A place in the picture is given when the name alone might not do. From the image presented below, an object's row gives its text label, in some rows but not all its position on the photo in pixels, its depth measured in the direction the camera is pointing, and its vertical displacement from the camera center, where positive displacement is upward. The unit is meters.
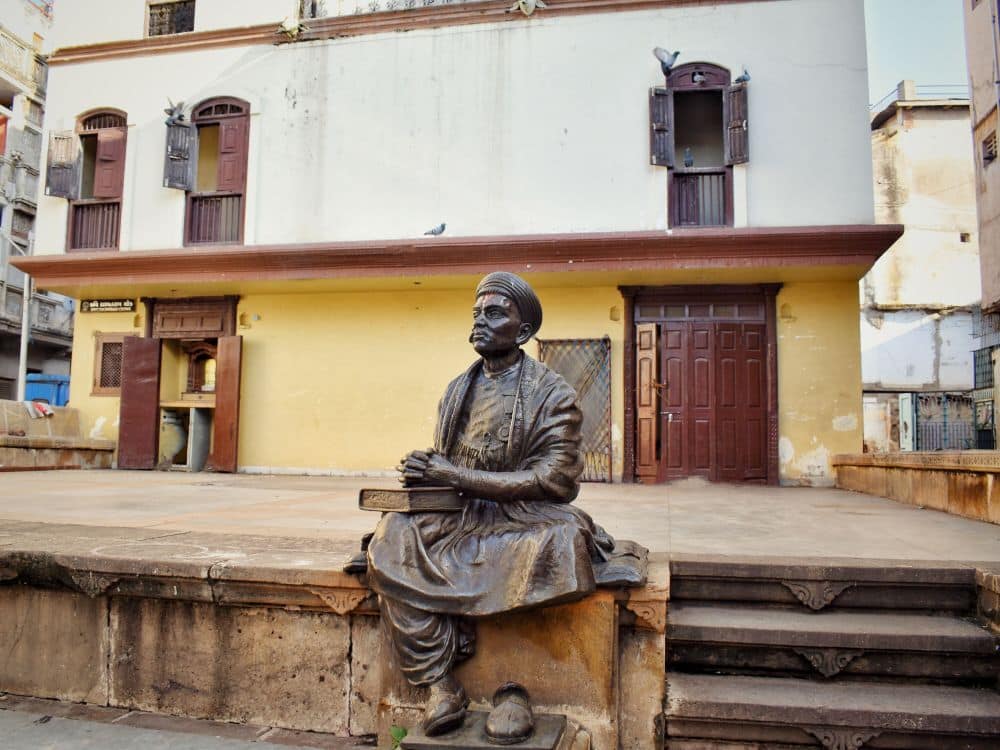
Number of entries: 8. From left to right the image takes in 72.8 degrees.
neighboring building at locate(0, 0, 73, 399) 20.69 +7.94
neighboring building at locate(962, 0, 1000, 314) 13.07 +5.94
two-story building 9.41 +3.14
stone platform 2.52 -0.84
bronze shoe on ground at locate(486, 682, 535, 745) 2.16 -0.96
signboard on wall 11.51 +2.04
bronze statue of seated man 2.38 -0.35
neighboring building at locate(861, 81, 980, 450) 20.91 +5.03
